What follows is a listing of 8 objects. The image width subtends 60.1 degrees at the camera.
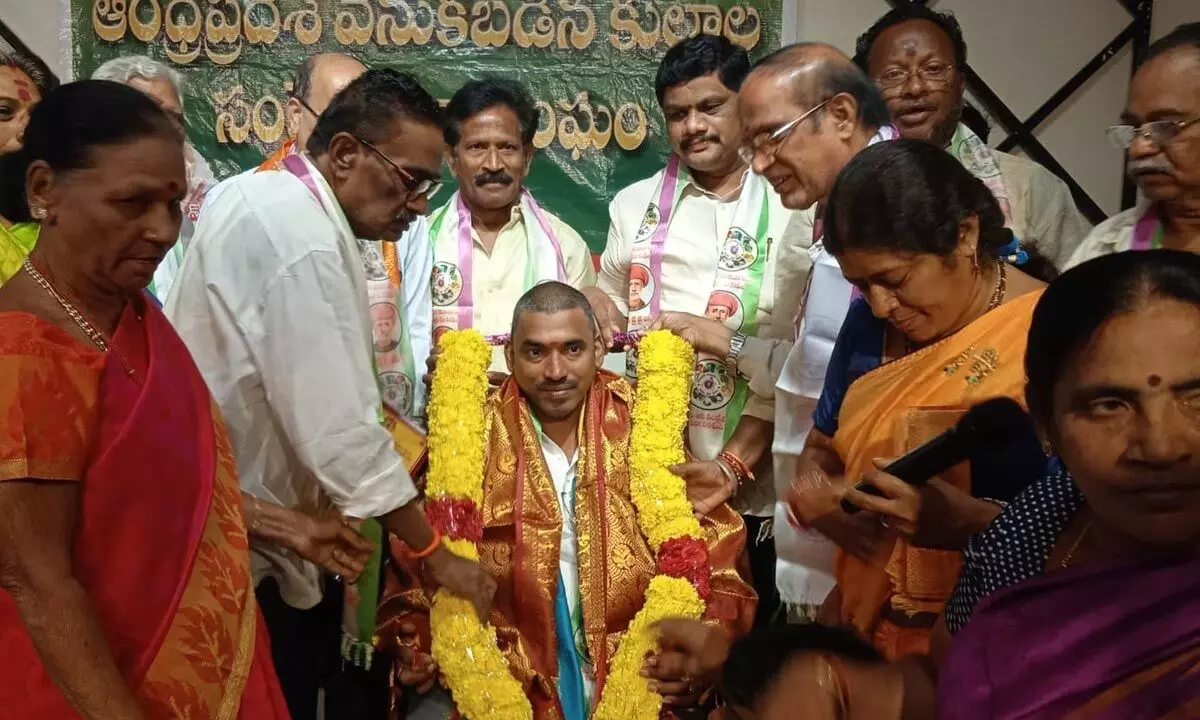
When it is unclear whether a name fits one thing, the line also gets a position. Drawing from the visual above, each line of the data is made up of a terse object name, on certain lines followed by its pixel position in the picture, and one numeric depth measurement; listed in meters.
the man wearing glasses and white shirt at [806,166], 2.37
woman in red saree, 1.37
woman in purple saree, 1.06
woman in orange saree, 1.71
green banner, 4.40
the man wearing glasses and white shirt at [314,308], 2.03
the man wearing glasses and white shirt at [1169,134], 2.02
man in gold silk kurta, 2.94
